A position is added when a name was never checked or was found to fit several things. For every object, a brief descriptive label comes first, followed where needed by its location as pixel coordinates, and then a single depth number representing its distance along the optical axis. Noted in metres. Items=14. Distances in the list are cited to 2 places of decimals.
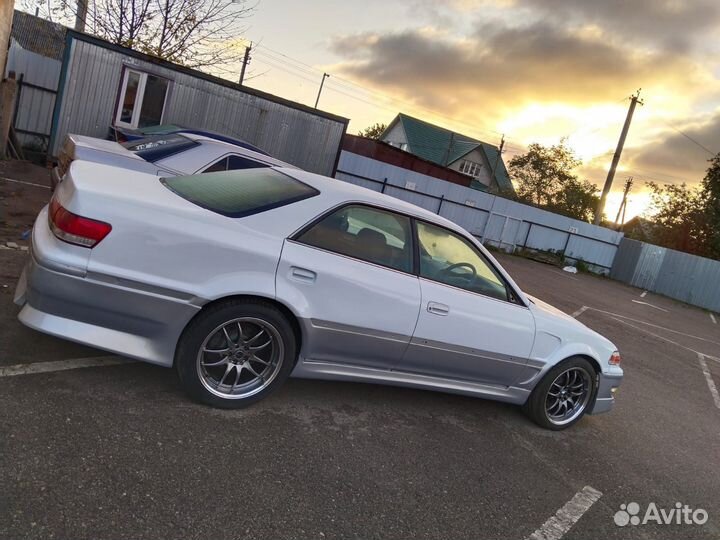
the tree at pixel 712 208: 27.98
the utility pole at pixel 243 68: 24.28
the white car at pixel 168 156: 6.07
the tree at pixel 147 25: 17.58
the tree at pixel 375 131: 62.91
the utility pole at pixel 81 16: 16.53
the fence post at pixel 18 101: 14.05
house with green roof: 44.78
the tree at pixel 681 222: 30.05
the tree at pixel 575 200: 46.35
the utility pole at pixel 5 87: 10.56
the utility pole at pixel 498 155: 45.17
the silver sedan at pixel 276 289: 3.02
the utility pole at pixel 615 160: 27.98
